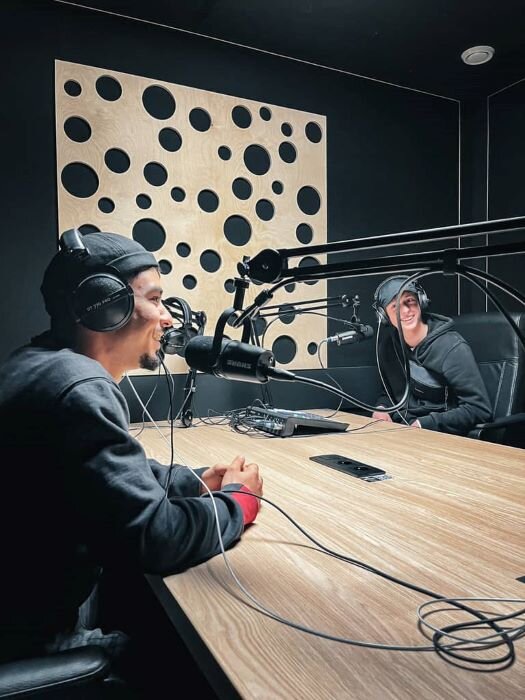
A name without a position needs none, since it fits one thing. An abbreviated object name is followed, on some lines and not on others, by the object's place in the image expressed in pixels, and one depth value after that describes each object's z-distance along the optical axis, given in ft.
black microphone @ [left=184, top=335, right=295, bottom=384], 2.75
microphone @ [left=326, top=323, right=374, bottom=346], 6.33
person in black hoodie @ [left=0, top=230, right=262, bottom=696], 2.56
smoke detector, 8.95
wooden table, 1.78
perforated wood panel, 7.51
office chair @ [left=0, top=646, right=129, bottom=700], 2.19
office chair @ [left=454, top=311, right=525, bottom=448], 7.49
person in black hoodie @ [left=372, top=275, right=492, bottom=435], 7.84
